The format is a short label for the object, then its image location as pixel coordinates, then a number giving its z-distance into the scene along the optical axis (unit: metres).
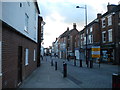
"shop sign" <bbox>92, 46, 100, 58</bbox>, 13.24
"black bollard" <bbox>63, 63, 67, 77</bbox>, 7.34
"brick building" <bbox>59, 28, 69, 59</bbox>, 38.61
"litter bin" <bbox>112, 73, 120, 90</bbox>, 2.72
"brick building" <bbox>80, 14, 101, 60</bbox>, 20.30
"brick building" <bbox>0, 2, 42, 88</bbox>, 3.58
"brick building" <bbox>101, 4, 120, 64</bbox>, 15.94
